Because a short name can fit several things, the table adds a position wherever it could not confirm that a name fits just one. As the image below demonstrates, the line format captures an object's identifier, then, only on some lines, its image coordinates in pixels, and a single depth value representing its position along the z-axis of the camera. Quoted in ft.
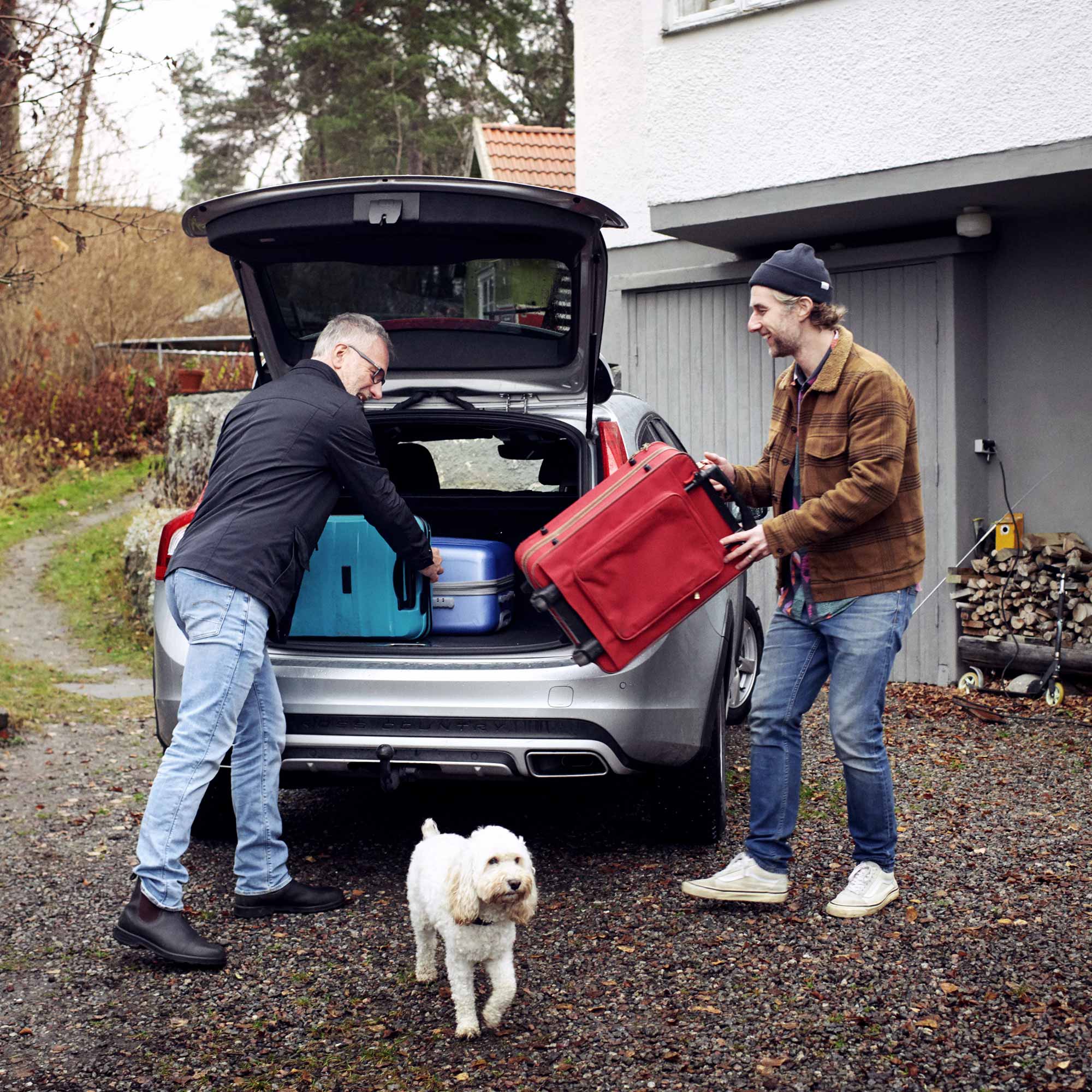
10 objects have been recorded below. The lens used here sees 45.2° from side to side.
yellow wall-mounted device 26.40
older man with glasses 12.89
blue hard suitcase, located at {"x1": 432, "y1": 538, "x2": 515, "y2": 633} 16.01
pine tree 94.27
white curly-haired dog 10.71
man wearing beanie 12.94
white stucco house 23.79
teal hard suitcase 15.01
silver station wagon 13.61
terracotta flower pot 53.26
